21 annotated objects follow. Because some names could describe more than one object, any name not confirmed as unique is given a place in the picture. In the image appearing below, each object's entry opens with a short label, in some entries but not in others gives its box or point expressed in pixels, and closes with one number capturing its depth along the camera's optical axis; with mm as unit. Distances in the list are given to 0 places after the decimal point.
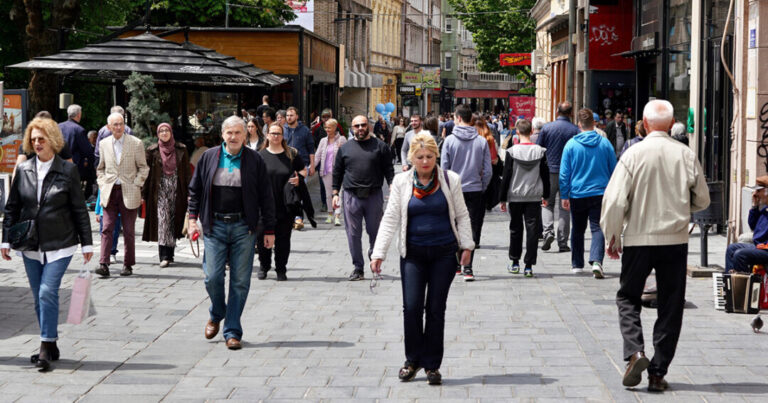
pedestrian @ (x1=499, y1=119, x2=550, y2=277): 11898
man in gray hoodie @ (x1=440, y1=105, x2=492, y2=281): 12062
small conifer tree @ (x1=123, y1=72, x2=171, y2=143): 14688
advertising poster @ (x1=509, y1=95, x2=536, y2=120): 40156
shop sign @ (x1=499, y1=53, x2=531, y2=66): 45844
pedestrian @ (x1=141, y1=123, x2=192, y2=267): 12164
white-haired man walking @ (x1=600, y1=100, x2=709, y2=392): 6668
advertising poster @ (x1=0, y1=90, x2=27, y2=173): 17328
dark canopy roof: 16562
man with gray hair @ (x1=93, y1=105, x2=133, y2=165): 15972
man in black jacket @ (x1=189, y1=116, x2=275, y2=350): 8062
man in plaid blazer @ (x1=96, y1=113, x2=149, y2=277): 11648
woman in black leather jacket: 7375
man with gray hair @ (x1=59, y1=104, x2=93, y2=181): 15250
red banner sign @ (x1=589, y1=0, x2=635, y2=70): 29234
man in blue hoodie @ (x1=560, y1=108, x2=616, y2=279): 11688
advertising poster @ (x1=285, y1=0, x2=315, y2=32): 41875
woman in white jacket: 6898
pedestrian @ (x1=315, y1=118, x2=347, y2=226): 17312
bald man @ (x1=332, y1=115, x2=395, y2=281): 11734
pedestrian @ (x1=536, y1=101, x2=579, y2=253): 13930
